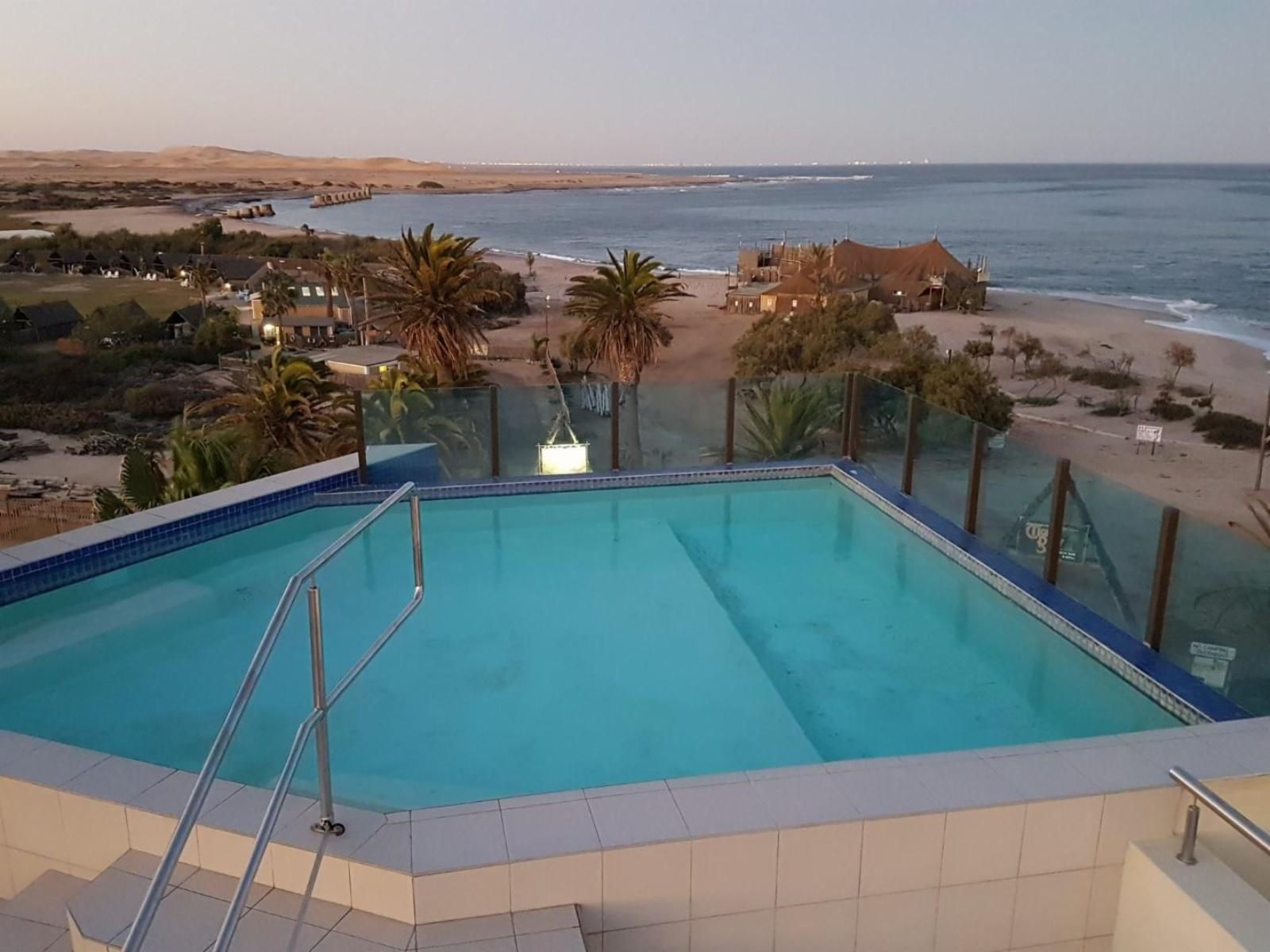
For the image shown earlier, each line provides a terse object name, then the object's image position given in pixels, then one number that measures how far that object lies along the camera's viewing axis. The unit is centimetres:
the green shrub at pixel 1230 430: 2259
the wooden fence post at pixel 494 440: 894
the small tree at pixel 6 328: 4169
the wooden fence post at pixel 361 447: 872
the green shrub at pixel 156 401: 3212
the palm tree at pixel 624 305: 1576
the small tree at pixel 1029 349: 3074
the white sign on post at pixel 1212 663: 531
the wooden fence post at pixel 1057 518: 648
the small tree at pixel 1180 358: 3003
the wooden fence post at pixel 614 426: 917
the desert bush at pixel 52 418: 3005
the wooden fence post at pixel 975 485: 745
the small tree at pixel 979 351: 3017
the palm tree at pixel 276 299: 4228
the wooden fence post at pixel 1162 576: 557
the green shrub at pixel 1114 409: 2538
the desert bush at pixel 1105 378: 2792
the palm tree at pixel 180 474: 899
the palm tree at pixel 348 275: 4400
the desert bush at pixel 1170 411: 2505
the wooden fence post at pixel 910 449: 843
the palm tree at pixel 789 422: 956
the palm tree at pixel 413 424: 876
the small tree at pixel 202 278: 5038
